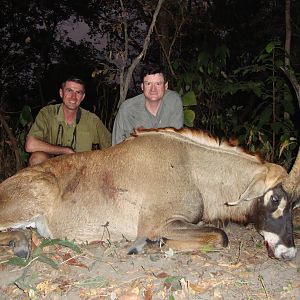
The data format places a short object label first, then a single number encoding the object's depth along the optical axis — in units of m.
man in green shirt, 4.99
